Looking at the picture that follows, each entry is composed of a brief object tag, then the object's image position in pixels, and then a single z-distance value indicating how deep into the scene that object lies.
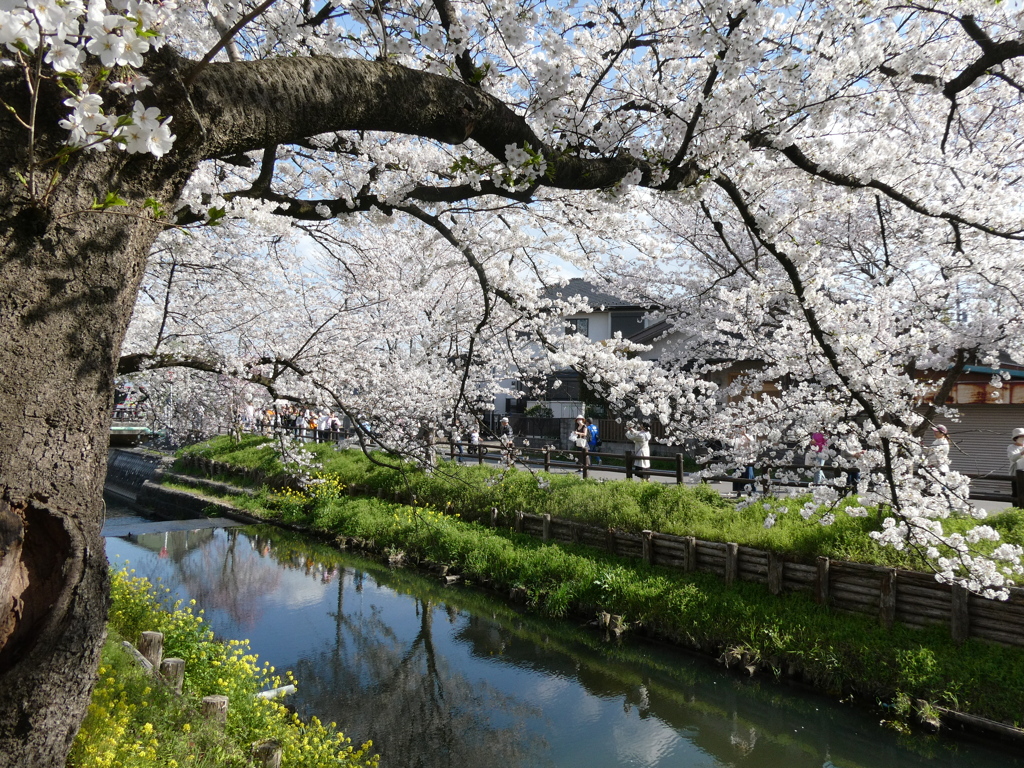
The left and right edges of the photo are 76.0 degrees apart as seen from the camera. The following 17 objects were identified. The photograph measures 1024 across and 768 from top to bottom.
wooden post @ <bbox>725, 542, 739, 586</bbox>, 8.94
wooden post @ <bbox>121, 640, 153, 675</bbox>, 5.08
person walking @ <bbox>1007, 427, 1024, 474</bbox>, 8.89
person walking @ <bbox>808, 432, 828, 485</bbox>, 9.41
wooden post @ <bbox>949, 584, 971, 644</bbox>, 7.00
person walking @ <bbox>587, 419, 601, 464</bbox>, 19.80
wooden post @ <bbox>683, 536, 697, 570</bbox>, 9.45
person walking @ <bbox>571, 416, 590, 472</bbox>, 13.13
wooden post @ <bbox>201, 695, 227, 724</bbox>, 4.60
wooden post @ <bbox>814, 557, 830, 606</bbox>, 8.06
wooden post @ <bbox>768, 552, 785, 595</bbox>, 8.49
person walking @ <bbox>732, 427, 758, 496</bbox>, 7.93
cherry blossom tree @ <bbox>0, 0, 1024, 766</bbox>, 1.63
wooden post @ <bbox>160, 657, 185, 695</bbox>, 5.08
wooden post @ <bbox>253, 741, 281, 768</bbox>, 4.46
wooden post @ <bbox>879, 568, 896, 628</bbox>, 7.51
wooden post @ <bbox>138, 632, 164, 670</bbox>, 5.31
